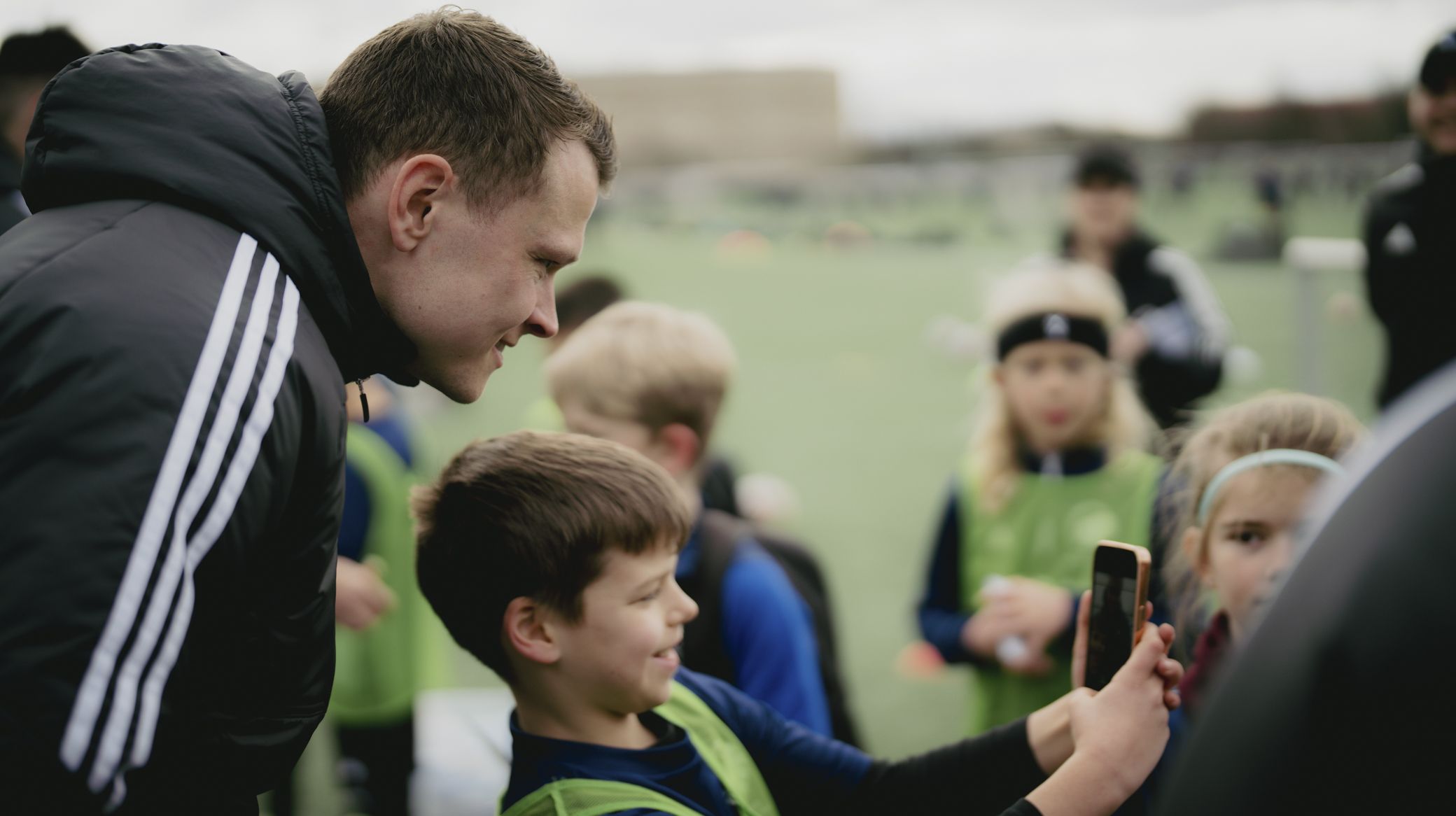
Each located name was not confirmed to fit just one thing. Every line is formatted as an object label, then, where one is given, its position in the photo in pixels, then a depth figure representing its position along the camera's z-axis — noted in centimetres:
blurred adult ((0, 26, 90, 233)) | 349
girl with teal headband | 200
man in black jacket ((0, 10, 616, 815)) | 107
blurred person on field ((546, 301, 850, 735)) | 242
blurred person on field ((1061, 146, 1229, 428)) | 489
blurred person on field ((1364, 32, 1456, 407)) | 414
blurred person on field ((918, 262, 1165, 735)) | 297
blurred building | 4931
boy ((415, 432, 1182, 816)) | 171
